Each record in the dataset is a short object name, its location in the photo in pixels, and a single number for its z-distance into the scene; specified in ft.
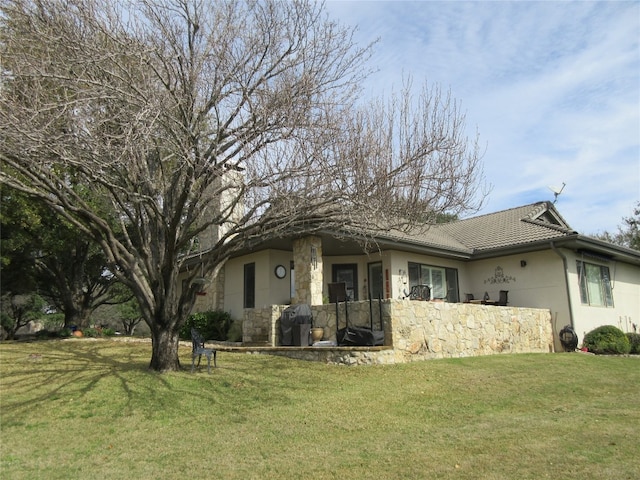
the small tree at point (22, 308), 100.07
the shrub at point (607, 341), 51.31
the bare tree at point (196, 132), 25.59
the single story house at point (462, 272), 52.01
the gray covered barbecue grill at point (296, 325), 40.86
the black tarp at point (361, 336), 36.55
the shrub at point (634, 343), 54.66
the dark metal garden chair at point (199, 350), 31.27
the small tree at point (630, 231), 121.29
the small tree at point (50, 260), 60.59
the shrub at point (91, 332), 67.21
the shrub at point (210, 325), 56.49
